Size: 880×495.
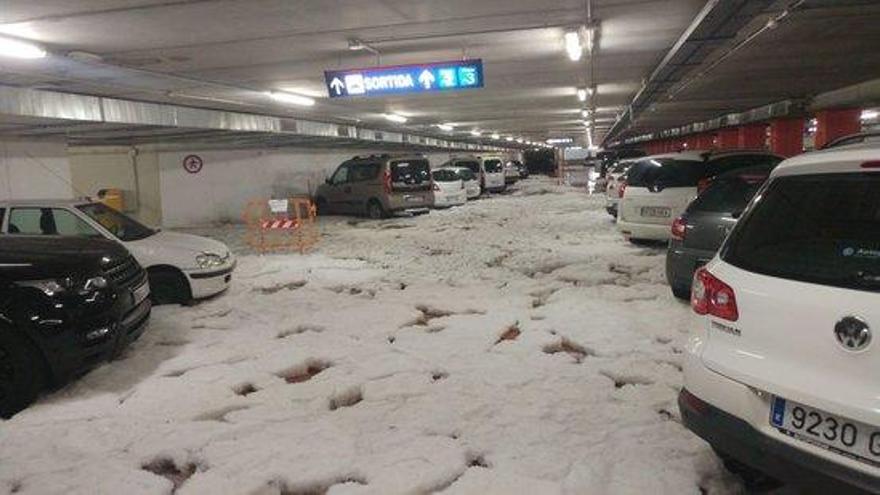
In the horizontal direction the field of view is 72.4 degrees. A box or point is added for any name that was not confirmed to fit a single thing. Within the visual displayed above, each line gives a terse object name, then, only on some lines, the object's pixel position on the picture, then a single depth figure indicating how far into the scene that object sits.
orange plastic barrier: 11.23
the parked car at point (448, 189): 19.47
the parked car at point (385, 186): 16.78
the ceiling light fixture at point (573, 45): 6.67
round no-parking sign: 17.47
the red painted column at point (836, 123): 14.30
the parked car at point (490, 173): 25.11
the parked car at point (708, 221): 5.79
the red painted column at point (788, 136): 17.19
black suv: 4.21
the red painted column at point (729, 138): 23.16
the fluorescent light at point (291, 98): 10.68
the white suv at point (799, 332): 2.12
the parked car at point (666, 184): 9.09
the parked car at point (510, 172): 32.72
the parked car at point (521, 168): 36.59
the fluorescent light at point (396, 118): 16.64
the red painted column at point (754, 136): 20.34
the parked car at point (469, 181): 21.91
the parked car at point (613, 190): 13.78
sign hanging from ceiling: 7.81
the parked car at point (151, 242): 6.39
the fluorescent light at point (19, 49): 5.71
